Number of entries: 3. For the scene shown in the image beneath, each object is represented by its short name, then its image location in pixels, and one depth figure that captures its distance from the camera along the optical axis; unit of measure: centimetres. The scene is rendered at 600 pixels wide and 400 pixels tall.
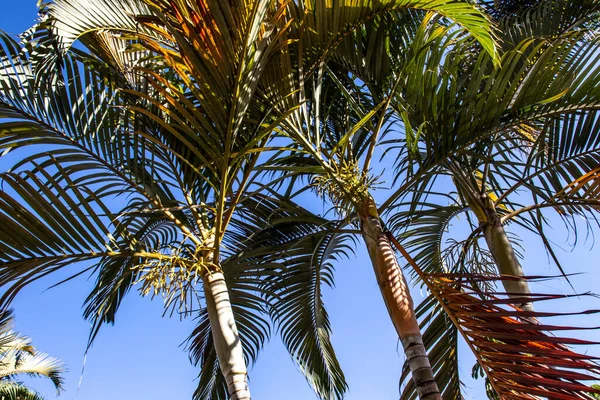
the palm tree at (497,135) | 291
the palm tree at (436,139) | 219
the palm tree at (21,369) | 952
